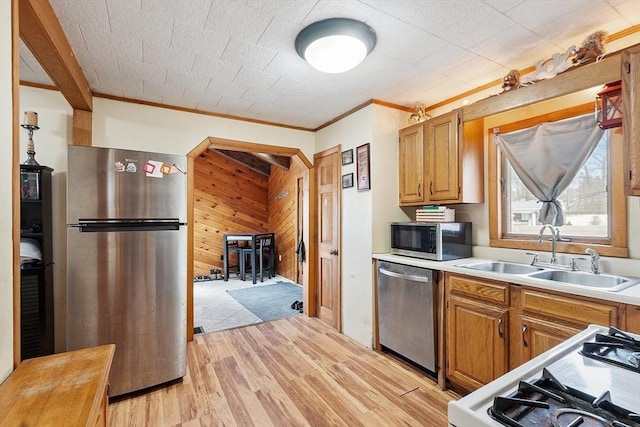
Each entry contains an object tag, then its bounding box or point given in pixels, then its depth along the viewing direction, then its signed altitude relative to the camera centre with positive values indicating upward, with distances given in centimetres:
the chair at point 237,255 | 615 -85
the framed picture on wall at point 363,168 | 301 +47
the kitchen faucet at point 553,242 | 217 -21
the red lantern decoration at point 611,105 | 171 +62
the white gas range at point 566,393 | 59 -41
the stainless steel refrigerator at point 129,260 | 203 -31
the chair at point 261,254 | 612 -82
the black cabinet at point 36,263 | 227 -35
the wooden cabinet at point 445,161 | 251 +46
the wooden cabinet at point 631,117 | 153 +49
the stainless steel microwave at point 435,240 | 247 -23
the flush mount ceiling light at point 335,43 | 174 +104
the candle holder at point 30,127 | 230 +70
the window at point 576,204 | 194 +6
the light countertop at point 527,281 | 146 -40
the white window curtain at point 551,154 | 206 +43
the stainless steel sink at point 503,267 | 227 -42
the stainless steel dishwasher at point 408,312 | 237 -83
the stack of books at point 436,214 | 265 +0
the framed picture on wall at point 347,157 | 327 +63
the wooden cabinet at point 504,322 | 157 -67
